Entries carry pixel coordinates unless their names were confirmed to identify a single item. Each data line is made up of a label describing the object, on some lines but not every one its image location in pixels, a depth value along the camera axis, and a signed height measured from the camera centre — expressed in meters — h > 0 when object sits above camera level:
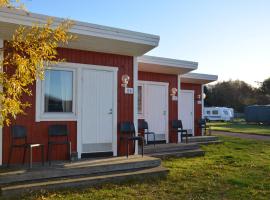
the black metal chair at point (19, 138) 5.99 -0.54
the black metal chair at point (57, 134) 6.57 -0.48
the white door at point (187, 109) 13.25 +0.14
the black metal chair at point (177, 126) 10.67 -0.48
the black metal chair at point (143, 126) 9.73 -0.44
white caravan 34.91 -0.19
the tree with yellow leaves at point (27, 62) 4.09 +0.68
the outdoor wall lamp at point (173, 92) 10.93 +0.72
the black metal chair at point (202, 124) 13.59 -0.52
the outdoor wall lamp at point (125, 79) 7.50 +0.80
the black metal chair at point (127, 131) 7.46 -0.46
